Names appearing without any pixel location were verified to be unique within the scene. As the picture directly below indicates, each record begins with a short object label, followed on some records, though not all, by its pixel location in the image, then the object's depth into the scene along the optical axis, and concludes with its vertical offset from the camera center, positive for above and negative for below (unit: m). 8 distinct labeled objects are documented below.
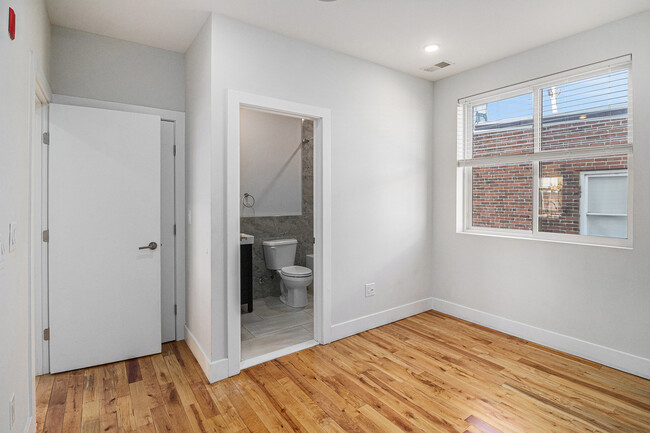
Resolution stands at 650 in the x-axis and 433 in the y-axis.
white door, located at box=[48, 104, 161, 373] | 2.60 -0.19
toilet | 4.04 -0.70
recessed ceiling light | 3.04 +1.49
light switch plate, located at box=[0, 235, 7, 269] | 1.32 -0.15
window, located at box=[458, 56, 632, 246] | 2.73 +0.51
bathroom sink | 3.68 -0.29
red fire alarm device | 1.41 +0.78
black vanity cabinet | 3.72 -0.67
